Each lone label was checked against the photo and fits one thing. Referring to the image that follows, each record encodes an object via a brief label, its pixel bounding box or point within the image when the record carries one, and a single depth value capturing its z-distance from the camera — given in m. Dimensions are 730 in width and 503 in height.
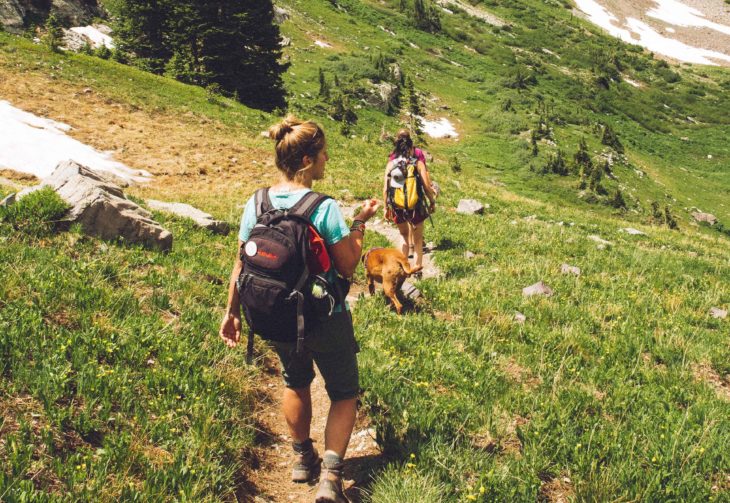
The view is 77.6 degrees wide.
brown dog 7.18
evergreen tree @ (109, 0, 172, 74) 29.38
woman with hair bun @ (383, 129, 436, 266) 8.62
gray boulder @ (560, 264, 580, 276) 9.50
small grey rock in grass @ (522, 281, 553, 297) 7.98
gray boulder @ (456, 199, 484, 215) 15.56
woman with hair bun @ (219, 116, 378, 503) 3.15
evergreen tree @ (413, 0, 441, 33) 83.12
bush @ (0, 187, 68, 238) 6.14
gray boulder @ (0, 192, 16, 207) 6.50
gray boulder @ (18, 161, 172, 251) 6.70
